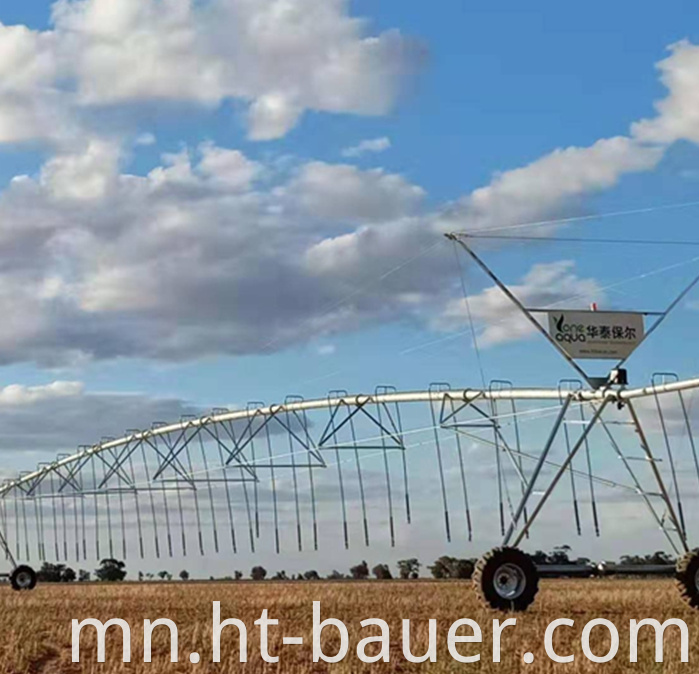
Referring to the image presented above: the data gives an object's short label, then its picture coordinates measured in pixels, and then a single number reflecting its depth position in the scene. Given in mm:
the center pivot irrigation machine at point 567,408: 34469
